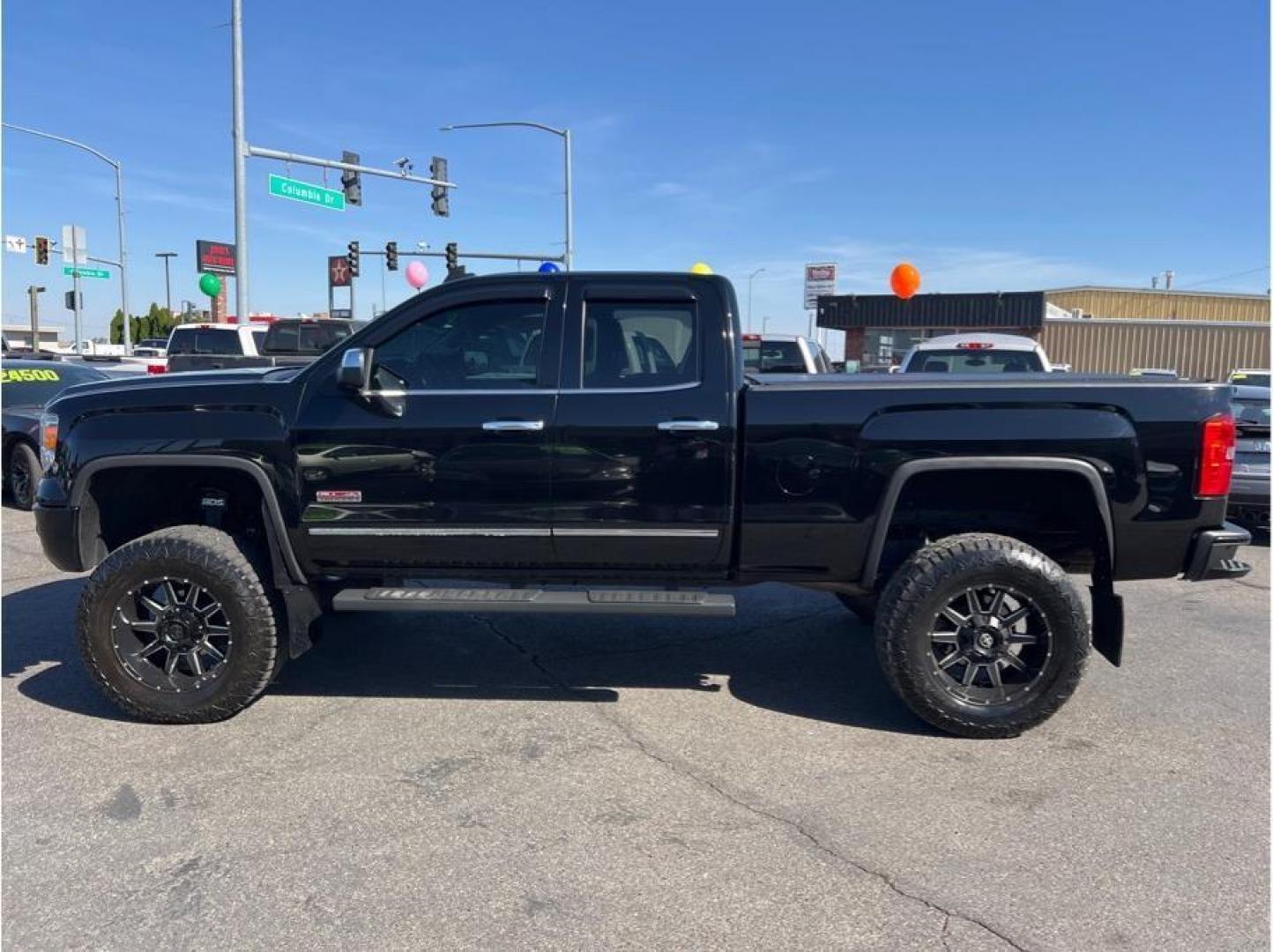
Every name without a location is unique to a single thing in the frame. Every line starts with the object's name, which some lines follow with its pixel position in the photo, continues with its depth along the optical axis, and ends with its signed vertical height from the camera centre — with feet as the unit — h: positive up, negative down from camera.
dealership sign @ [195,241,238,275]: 121.49 +15.05
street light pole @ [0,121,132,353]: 119.90 +12.04
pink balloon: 93.30 +9.98
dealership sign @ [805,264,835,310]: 117.50 +13.07
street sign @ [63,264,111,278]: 108.17 +11.37
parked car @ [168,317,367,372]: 49.73 +1.73
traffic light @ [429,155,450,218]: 85.35 +16.77
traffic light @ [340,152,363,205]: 75.15 +15.41
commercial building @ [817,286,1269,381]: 108.27 +6.97
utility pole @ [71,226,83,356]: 105.29 +8.29
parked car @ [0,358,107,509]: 31.14 -1.42
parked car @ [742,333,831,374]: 33.17 +0.98
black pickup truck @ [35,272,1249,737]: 12.96 -1.58
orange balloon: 71.61 +8.15
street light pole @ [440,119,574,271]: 93.81 +18.79
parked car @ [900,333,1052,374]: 32.73 +1.07
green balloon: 104.58 +9.49
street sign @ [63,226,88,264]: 100.22 +13.26
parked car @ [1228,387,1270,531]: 25.53 -2.03
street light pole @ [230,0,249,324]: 59.72 +12.89
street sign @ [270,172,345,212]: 68.39 +13.59
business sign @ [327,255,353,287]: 146.98 +16.23
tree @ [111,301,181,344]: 202.08 +9.57
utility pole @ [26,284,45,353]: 120.67 +7.70
